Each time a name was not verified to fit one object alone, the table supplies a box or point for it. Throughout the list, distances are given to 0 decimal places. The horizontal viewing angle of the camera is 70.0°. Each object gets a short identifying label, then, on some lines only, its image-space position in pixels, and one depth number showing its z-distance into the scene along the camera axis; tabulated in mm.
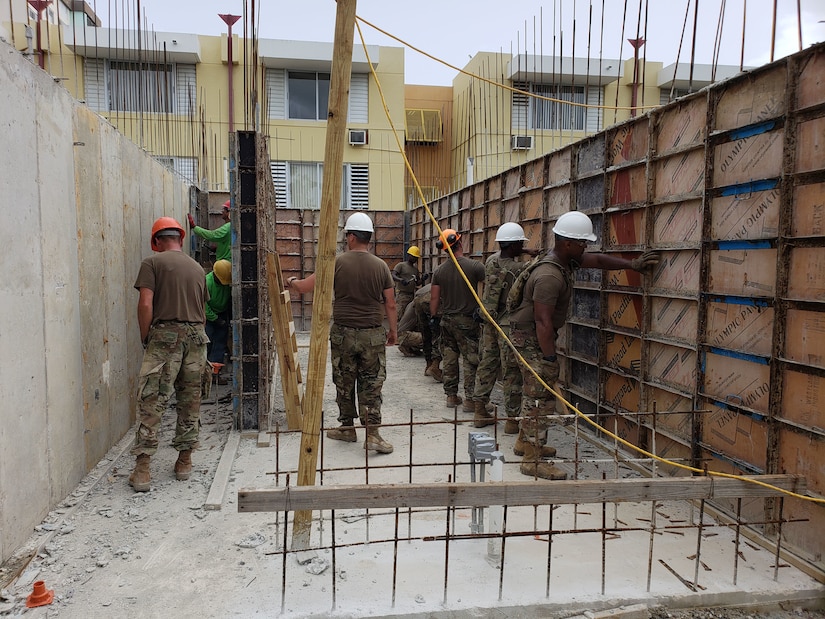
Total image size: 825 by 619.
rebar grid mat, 3094
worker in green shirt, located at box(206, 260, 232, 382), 6777
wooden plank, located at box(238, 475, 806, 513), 2820
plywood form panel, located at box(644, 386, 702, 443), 4502
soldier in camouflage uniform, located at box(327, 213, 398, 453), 5453
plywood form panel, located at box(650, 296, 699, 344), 4469
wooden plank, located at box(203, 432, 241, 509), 4219
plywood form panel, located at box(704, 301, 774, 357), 3727
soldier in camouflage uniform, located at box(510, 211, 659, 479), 4688
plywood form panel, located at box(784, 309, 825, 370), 3297
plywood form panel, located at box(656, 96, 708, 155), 4367
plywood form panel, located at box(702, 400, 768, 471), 3783
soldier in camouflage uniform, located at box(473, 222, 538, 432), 6227
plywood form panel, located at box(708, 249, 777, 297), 3701
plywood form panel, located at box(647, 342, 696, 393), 4498
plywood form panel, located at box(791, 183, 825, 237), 3309
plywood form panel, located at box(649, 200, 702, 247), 4391
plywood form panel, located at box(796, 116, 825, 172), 3297
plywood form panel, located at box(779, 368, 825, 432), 3307
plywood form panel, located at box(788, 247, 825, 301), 3301
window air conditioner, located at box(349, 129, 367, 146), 17734
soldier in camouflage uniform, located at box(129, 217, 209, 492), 4566
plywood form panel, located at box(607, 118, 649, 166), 5144
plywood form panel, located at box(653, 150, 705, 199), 4382
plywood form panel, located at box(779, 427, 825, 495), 3307
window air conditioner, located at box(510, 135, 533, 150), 17766
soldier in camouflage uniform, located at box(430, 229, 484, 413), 6859
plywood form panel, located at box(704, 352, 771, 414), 3750
